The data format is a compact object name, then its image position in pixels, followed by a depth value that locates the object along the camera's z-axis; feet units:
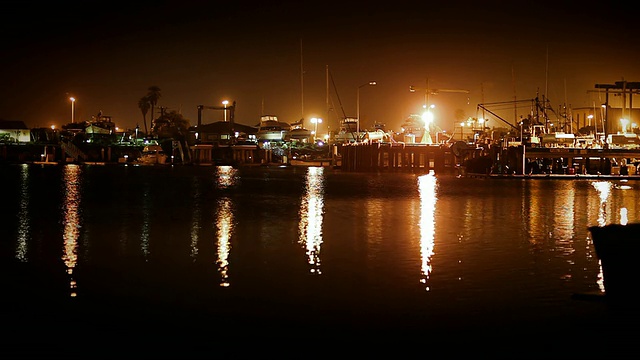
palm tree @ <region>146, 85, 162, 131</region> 651.25
